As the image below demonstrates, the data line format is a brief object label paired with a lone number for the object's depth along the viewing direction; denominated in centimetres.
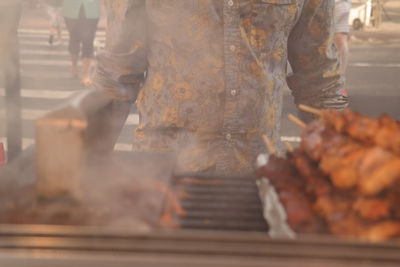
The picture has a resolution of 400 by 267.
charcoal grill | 170
